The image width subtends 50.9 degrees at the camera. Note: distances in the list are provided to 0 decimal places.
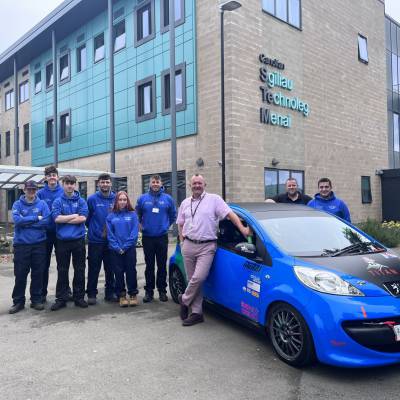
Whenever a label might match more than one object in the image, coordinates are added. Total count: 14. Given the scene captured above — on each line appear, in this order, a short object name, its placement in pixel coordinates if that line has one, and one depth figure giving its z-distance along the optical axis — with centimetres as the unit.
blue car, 344
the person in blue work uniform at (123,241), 584
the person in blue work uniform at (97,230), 607
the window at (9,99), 3002
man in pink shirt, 492
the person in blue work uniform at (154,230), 614
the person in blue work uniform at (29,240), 567
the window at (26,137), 2808
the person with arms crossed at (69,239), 572
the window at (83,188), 2222
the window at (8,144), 3082
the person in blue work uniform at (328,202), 639
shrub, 1295
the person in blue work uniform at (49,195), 605
